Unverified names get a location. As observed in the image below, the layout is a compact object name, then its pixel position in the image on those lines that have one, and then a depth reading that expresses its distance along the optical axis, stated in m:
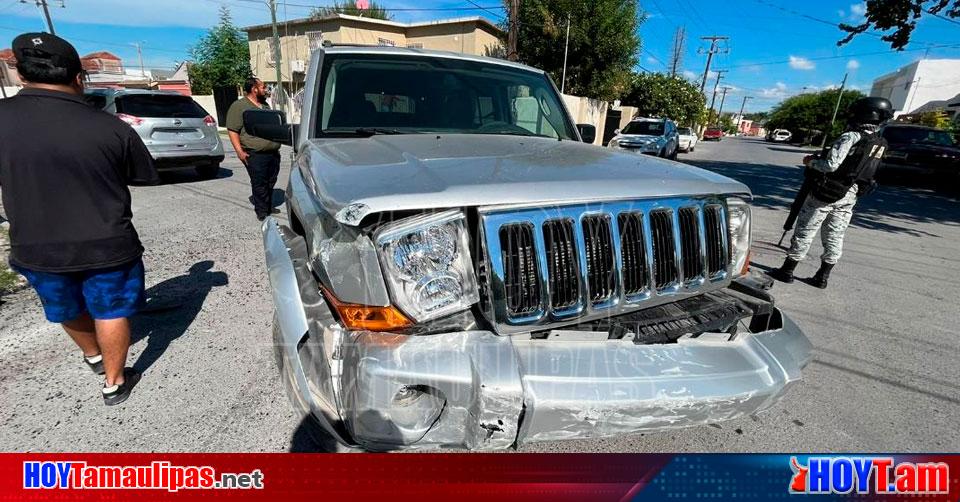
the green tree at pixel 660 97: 29.03
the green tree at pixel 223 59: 31.42
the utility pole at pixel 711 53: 45.55
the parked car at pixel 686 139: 21.72
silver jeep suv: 1.39
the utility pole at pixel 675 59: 46.27
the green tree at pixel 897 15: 10.32
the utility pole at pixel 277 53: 19.66
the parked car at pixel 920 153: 11.53
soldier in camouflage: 3.78
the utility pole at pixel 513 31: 13.68
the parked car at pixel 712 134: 43.09
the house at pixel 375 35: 21.78
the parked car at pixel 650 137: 13.66
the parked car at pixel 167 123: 7.25
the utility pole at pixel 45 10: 28.51
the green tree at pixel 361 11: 28.89
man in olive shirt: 5.32
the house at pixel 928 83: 47.66
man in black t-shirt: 1.90
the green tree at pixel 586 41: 18.56
